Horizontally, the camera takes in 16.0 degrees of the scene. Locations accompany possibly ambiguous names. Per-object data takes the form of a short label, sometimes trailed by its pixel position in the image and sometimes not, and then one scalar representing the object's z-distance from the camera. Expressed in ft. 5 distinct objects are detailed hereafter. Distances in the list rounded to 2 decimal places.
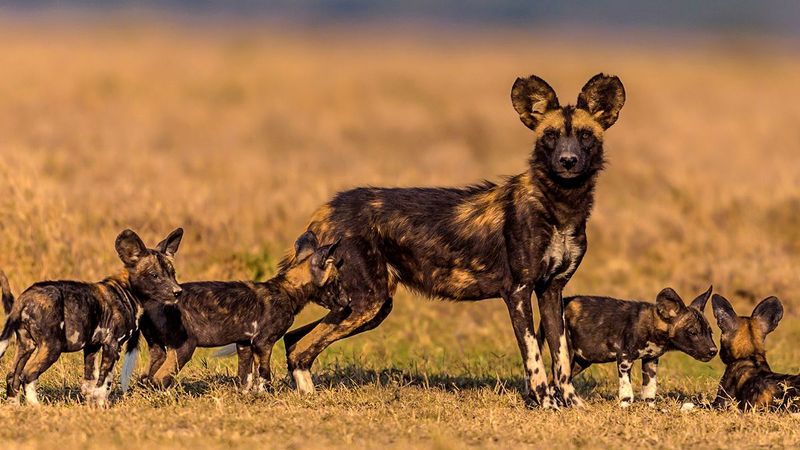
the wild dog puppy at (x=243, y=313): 64.39
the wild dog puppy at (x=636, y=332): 67.77
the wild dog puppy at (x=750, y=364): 65.31
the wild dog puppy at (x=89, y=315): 57.98
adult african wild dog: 65.05
